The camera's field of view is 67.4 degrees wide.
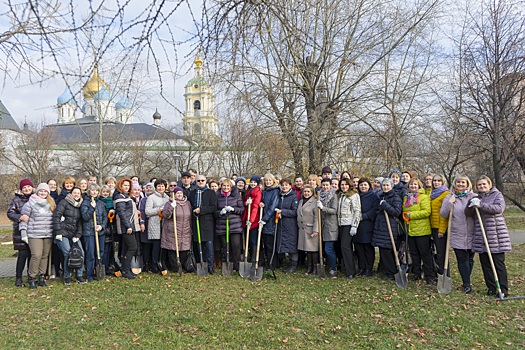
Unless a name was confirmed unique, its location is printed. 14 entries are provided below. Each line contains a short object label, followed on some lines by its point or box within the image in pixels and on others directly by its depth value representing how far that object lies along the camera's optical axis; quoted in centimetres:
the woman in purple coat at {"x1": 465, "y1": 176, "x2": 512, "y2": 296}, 598
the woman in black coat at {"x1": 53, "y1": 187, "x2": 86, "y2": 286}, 702
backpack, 693
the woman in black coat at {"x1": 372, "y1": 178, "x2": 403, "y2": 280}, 705
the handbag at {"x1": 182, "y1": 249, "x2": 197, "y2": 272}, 790
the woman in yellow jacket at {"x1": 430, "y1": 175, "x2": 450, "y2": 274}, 664
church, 3084
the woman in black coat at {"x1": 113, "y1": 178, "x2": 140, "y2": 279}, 755
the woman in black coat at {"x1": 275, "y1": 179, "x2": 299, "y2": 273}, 786
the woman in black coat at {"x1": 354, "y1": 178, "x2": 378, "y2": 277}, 746
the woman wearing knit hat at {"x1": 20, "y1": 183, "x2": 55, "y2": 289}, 693
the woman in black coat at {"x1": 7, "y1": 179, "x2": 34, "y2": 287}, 705
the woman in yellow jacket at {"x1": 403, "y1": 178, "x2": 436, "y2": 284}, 684
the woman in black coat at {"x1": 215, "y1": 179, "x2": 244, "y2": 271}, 792
